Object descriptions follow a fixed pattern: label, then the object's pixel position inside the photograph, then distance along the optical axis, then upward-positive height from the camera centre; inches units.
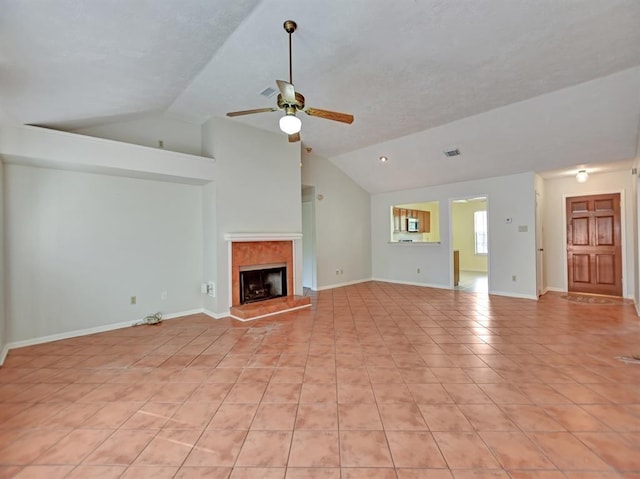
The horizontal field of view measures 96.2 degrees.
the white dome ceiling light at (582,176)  215.0 +47.5
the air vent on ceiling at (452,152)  207.2 +64.2
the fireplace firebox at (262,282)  184.9 -27.7
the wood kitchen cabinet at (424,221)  342.6 +23.3
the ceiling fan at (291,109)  91.4 +46.2
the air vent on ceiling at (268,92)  137.3 +72.9
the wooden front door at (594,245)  216.2 -5.2
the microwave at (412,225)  324.5 +17.3
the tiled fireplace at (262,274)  175.3 -21.8
